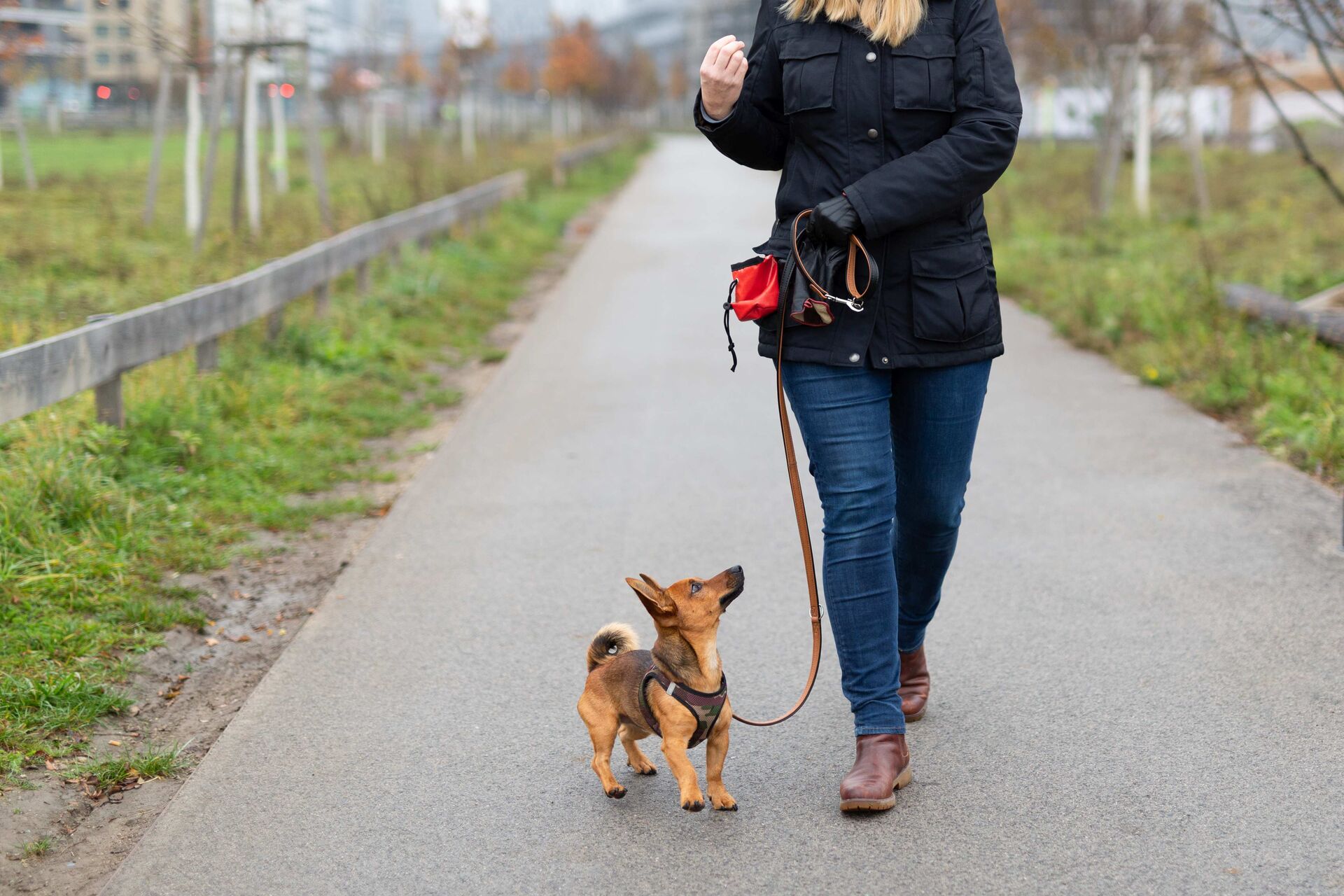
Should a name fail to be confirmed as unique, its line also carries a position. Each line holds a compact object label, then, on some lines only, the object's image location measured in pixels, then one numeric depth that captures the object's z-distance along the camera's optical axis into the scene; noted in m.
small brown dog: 3.16
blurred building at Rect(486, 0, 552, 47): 68.69
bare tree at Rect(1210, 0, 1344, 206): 8.02
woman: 3.26
